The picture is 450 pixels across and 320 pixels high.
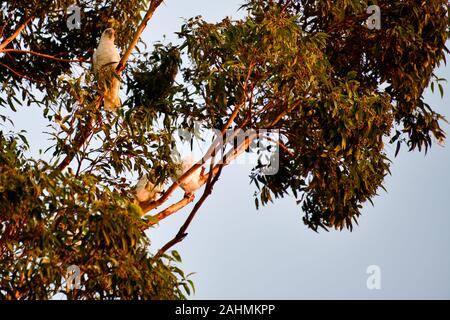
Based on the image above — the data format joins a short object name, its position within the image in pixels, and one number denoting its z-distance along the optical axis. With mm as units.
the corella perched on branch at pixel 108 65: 14263
